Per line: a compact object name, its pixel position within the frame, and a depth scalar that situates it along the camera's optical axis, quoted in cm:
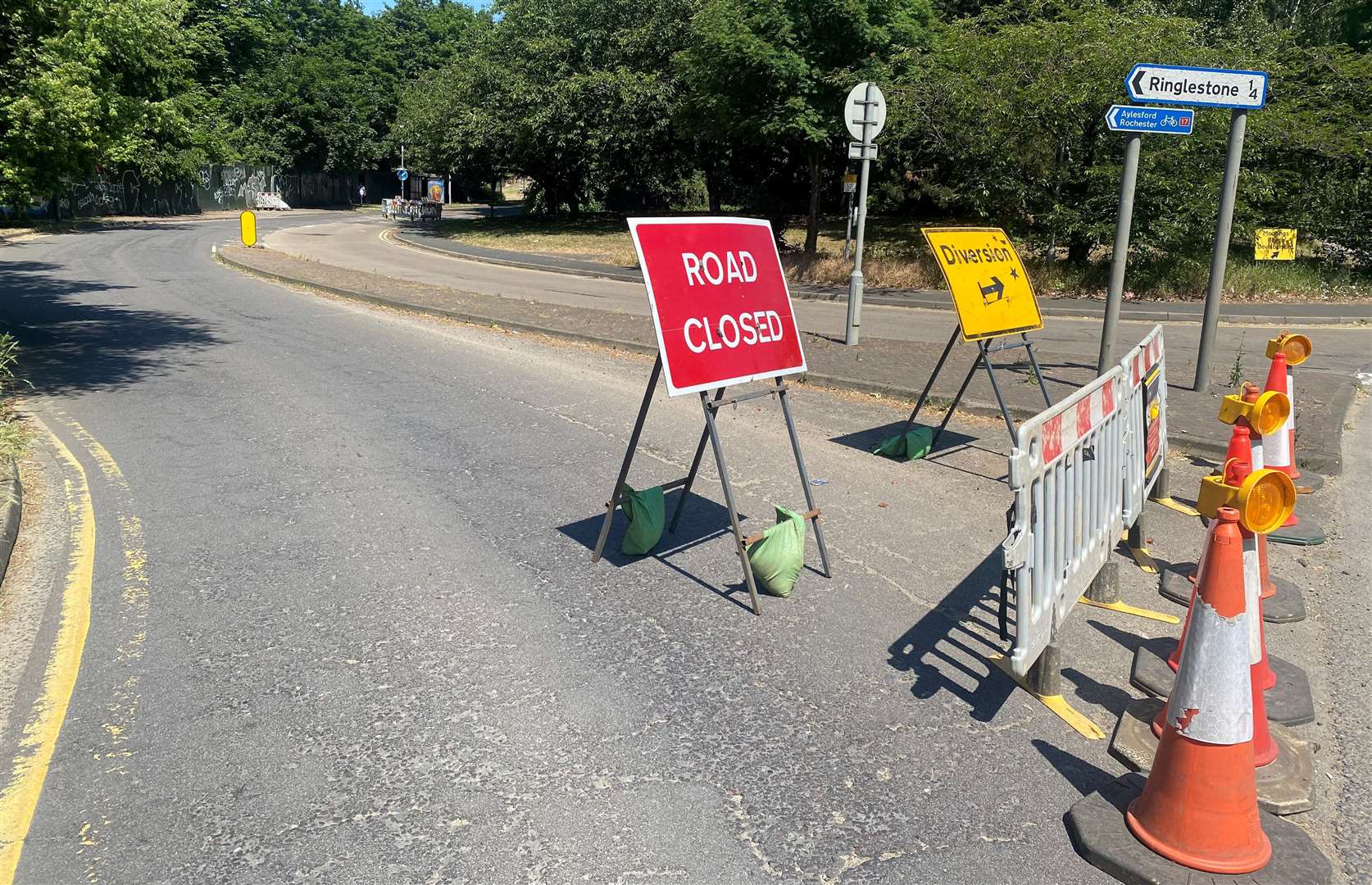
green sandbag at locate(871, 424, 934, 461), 834
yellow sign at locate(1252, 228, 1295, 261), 1950
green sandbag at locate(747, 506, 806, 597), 538
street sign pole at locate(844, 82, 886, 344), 1252
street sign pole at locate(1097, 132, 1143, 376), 895
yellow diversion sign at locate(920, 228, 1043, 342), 773
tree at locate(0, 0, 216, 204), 980
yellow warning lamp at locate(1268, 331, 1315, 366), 723
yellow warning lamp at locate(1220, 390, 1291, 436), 552
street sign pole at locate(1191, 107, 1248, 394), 1005
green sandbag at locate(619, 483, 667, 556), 592
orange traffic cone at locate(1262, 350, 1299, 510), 709
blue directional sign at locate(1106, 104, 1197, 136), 848
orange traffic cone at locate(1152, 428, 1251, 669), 468
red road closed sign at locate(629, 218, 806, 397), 525
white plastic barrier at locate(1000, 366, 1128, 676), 392
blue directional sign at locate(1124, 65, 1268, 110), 855
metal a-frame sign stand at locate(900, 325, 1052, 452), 791
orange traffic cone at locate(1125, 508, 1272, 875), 334
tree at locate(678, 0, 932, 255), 2170
